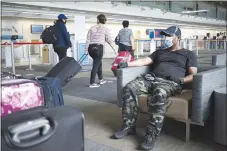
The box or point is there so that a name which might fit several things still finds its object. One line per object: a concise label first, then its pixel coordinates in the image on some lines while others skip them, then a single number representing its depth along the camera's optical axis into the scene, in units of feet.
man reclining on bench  6.12
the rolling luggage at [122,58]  10.52
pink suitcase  4.86
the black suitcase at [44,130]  3.34
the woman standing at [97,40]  13.64
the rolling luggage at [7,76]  6.28
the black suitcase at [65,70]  8.03
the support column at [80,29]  29.82
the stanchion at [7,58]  26.35
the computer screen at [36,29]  37.28
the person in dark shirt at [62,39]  13.74
